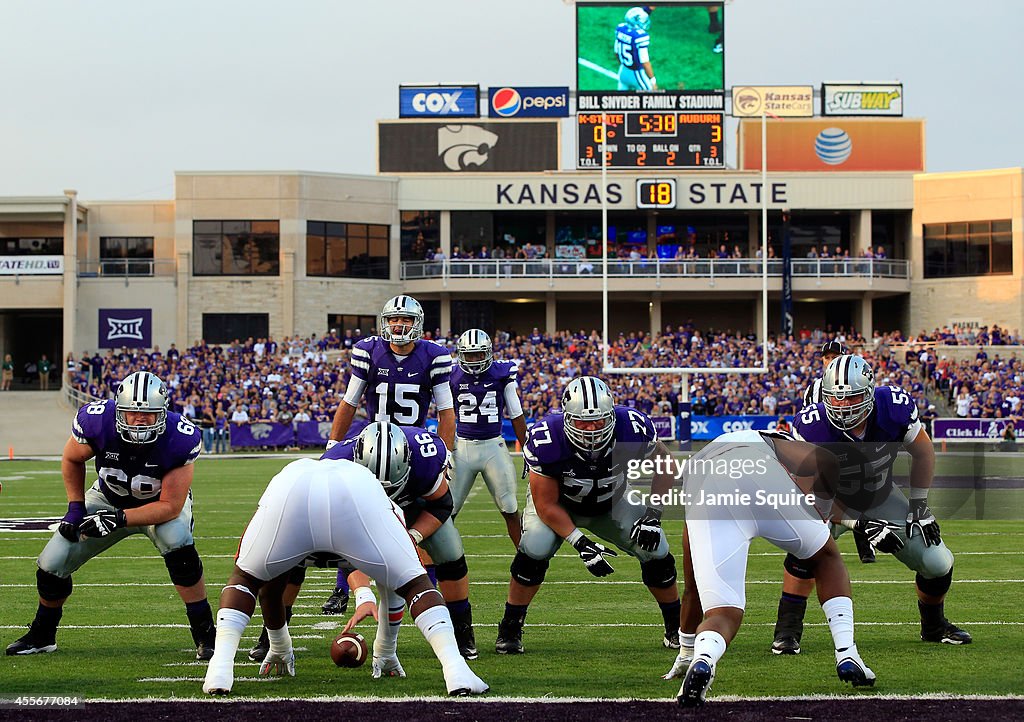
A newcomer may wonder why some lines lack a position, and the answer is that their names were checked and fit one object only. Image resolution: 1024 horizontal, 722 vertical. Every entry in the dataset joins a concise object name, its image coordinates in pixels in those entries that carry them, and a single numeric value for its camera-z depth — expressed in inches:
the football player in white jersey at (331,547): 445.1
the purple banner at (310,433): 2488.9
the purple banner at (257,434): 2509.8
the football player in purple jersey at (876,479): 557.0
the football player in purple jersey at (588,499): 529.3
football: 507.5
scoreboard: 3361.2
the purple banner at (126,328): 3440.0
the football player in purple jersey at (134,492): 551.8
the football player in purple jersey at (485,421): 832.3
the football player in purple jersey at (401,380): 719.1
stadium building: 3486.7
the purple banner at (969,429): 2365.9
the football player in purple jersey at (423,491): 495.8
